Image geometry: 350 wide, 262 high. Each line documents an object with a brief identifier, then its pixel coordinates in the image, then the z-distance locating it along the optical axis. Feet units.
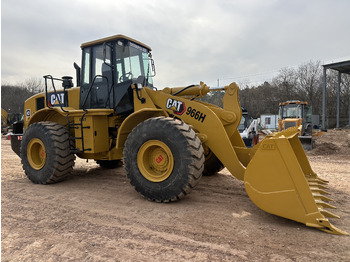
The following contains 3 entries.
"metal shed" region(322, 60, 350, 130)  73.43
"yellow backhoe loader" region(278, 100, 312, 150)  52.26
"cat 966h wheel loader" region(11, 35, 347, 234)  10.46
